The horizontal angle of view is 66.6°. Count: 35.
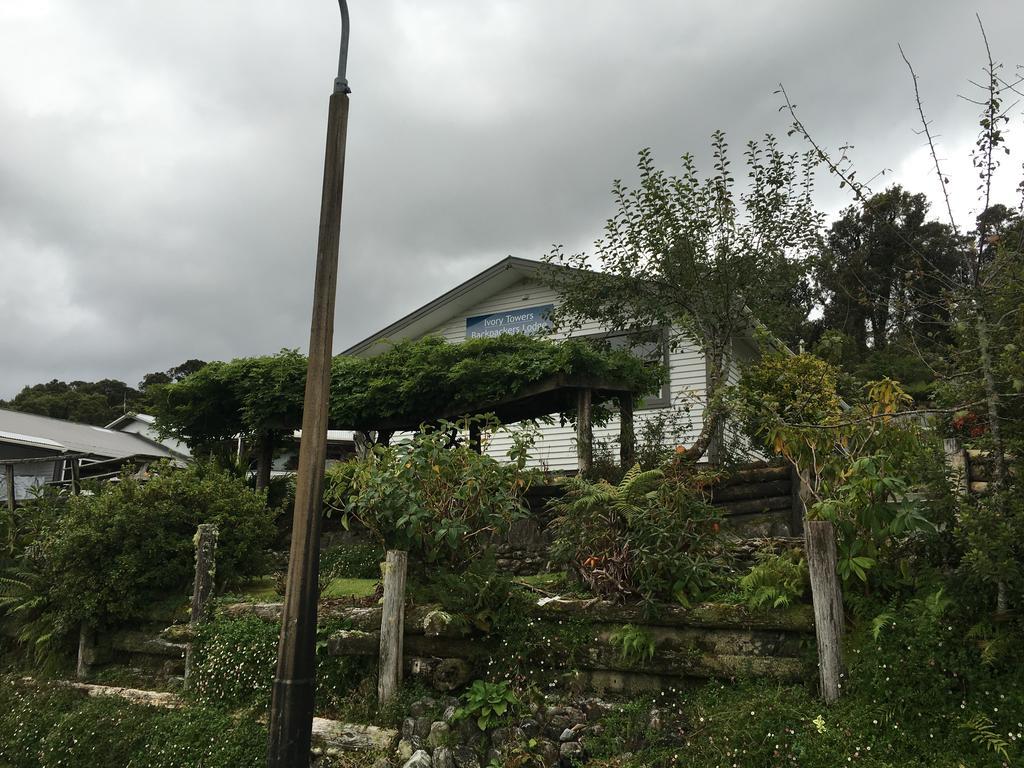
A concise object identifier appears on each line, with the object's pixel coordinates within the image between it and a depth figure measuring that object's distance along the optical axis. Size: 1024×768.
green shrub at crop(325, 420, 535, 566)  8.09
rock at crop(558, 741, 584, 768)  6.08
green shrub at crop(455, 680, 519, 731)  6.55
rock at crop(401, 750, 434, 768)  6.24
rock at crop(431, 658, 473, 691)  7.12
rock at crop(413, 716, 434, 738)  6.68
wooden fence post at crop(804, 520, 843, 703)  5.88
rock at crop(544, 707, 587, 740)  6.38
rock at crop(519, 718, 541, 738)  6.34
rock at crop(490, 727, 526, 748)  6.32
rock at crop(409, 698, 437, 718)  6.93
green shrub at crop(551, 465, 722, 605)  7.09
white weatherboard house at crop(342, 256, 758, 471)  16.92
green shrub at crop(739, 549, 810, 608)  6.50
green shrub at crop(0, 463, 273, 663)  9.69
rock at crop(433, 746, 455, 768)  6.30
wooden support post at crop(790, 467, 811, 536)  11.43
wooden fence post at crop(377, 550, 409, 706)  7.19
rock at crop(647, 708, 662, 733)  6.13
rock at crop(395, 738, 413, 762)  6.54
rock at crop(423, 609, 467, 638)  7.07
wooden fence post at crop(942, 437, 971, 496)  6.15
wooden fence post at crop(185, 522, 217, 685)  9.07
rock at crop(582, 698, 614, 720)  6.50
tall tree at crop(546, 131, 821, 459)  13.46
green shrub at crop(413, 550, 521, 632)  7.27
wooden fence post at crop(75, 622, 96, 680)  9.62
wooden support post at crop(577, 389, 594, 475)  12.05
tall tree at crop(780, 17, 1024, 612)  5.48
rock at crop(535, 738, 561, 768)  6.13
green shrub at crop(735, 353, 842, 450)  10.69
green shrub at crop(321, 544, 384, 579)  11.12
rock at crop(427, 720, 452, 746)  6.48
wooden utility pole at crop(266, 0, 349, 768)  5.23
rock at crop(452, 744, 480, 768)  6.28
